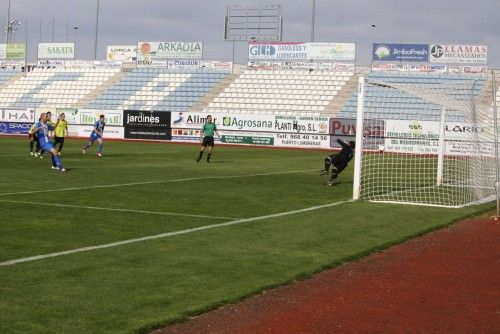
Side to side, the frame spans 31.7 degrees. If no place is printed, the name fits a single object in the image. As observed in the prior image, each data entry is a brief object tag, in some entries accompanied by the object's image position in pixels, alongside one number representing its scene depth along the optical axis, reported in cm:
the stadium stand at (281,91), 6219
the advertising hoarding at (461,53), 6612
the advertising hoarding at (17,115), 6031
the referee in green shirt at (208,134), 3284
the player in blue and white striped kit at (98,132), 3488
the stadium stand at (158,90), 6681
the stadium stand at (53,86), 7106
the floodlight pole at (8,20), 8472
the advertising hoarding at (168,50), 7562
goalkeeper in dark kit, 2358
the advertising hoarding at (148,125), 5741
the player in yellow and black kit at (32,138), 3328
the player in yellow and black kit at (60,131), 3172
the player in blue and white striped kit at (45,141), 2505
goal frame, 1986
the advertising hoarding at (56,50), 8525
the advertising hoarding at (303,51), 6925
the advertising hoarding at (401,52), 6838
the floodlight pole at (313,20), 7069
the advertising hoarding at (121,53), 8162
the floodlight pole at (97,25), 7762
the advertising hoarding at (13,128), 6050
